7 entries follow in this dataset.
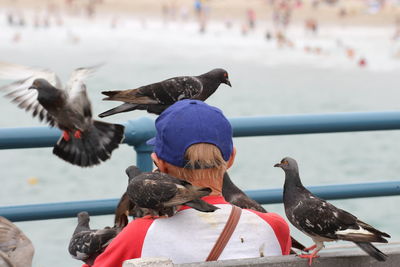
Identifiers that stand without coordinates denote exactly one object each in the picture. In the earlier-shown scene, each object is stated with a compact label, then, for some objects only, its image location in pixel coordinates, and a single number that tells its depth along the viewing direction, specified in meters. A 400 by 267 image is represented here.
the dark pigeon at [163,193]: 5.49
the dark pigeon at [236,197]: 6.93
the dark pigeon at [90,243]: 6.35
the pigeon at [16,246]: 5.98
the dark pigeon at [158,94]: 7.83
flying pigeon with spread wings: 8.34
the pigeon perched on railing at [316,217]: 6.02
